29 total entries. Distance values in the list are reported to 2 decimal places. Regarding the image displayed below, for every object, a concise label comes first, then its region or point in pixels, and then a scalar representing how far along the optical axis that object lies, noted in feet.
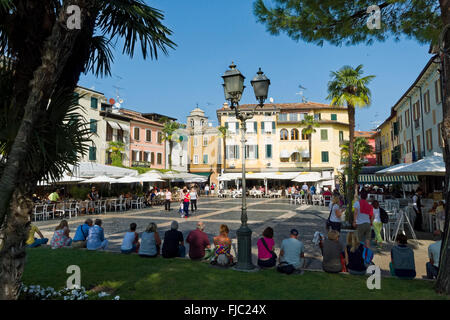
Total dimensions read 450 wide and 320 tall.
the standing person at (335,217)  29.89
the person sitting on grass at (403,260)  18.26
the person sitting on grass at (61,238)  27.45
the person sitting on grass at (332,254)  19.70
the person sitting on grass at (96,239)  26.73
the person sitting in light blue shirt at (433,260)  17.65
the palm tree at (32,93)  11.37
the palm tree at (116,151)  114.32
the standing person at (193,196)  62.34
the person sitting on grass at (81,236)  27.20
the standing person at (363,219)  27.12
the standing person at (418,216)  38.27
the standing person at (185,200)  54.80
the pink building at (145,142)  127.03
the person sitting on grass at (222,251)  21.83
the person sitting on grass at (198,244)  23.63
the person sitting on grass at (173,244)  24.02
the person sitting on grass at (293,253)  20.02
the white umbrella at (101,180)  61.03
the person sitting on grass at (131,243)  25.91
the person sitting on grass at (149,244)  24.29
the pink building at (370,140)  221.01
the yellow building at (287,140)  141.49
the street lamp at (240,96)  21.30
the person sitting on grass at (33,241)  27.71
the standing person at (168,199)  66.92
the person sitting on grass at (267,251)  21.15
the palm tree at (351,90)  48.03
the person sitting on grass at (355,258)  19.20
